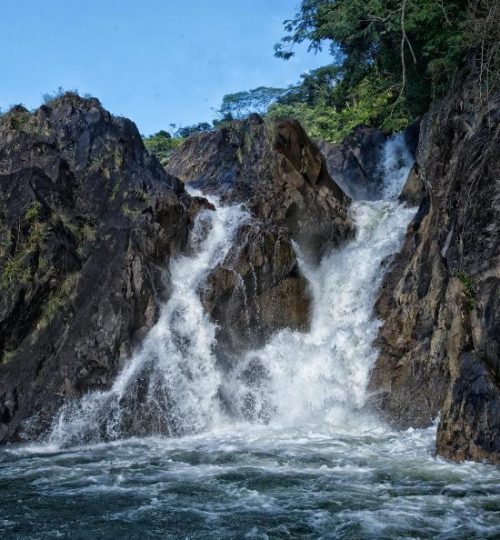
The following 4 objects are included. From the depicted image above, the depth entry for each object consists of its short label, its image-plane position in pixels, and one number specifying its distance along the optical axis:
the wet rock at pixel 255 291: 14.54
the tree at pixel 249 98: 48.75
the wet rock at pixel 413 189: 17.37
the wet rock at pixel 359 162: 21.78
